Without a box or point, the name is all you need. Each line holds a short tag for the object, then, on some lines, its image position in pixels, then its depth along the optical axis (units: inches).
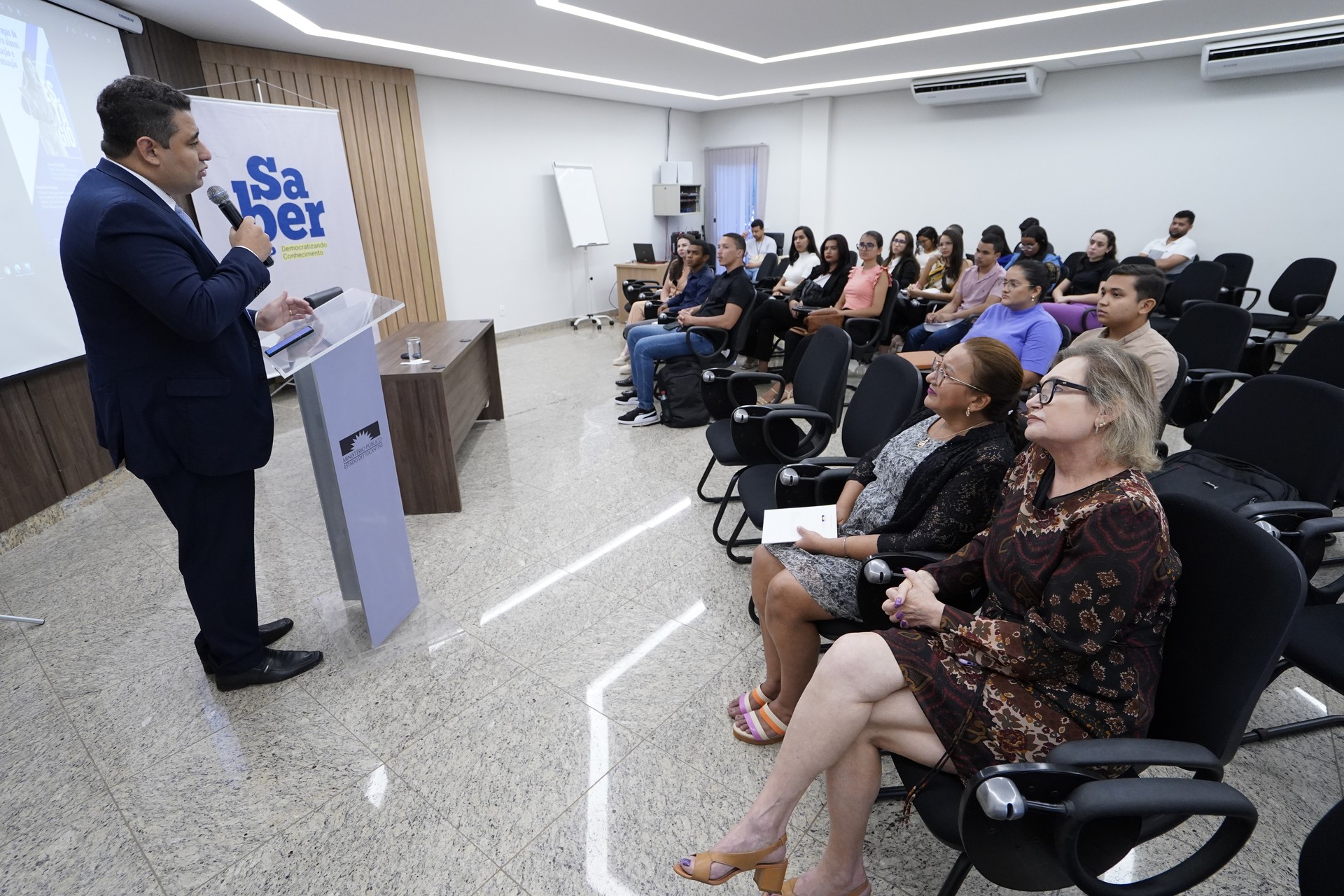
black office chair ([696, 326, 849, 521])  104.2
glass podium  73.9
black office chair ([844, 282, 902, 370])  201.2
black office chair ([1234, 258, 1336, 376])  211.6
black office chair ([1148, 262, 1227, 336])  212.8
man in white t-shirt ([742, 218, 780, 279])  337.1
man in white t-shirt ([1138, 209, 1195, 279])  250.5
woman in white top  282.5
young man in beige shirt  106.1
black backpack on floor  180.2
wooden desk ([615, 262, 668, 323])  329.1
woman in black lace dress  66.1
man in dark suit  63.0
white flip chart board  313.9
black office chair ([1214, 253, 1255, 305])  241.9
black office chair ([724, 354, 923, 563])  90.7
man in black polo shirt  177.2
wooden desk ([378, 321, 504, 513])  122.4
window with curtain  397.7
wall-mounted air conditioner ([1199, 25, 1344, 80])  217.5
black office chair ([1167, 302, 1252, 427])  124.6
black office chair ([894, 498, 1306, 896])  38.4
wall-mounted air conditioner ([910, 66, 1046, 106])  277.4
